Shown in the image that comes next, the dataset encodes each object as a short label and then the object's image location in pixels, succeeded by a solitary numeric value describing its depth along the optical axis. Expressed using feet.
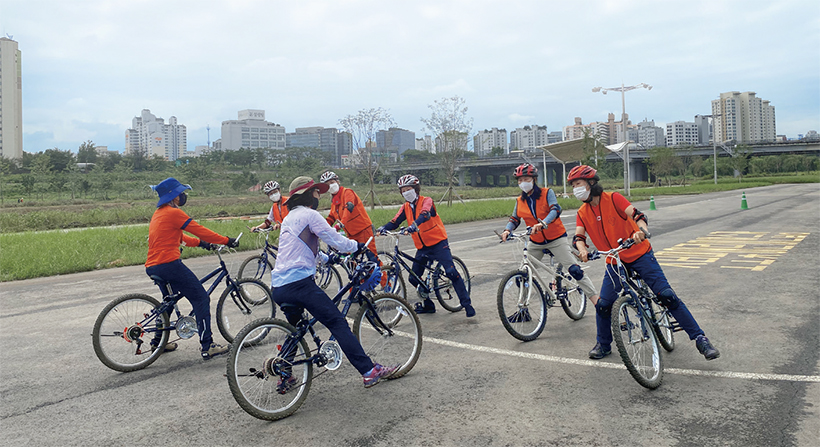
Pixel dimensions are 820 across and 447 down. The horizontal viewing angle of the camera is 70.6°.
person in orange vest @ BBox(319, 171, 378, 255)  27.09
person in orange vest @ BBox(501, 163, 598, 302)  22.63
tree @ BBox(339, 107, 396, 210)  93.45
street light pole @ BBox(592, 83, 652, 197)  126.58
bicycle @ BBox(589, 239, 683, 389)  15.57
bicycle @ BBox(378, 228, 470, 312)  25.08
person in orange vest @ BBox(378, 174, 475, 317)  24.67
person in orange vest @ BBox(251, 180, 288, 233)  29.68
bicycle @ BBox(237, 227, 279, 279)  29.22
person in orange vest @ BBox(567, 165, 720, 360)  17.44
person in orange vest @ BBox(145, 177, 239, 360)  18.85
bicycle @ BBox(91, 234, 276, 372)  18.34
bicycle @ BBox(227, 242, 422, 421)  14.03
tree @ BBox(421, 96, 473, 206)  101.86
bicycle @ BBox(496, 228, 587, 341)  20.57
